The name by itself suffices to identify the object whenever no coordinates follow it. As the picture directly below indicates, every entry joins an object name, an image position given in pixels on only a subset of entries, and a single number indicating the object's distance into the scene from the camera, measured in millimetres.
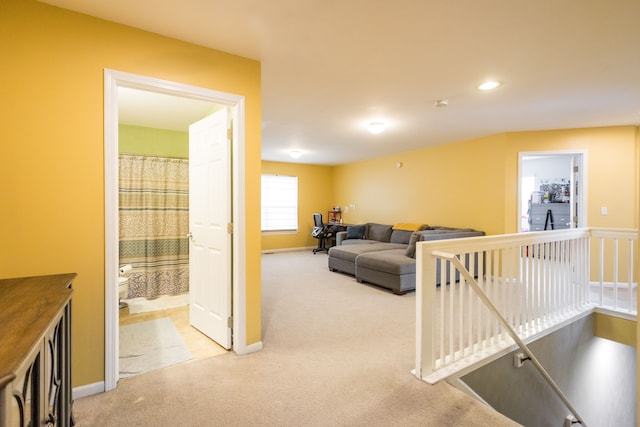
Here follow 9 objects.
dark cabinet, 760
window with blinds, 7922
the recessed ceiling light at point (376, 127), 4328
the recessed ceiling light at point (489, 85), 2934
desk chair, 7891
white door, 2543
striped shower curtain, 4020
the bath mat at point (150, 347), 2332
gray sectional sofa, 4266
